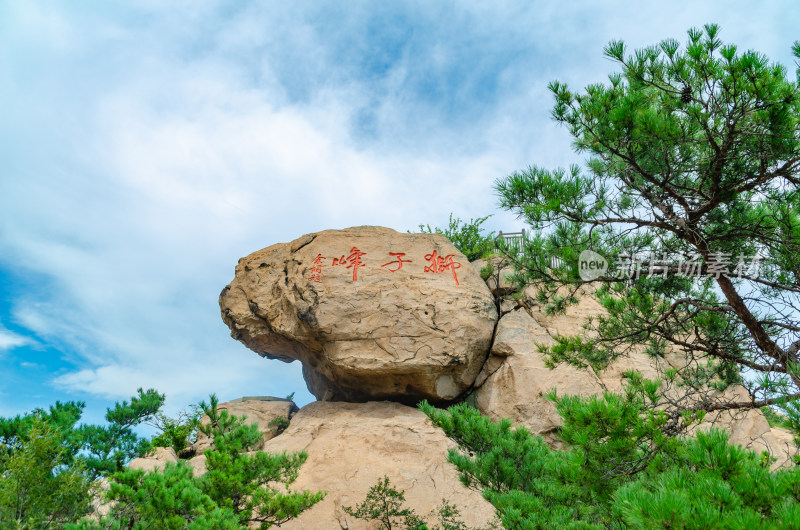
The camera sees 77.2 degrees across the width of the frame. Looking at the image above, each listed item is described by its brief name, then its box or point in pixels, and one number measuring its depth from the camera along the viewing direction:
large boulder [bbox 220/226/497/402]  7.17
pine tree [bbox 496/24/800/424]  2.99
